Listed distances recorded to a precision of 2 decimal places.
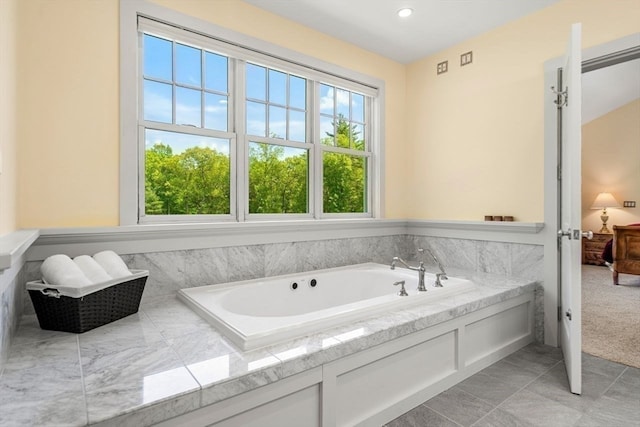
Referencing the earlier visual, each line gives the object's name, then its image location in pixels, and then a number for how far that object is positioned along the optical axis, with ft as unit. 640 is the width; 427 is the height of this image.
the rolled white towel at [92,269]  5.47
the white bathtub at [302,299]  4.92
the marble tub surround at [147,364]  3.28
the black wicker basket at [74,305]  5.05
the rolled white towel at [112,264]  5.83
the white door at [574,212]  6.20
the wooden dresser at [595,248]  19.72
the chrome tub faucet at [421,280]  7.17
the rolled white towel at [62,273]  5.14
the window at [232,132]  7.53
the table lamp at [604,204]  20.70
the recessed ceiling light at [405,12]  8.54
